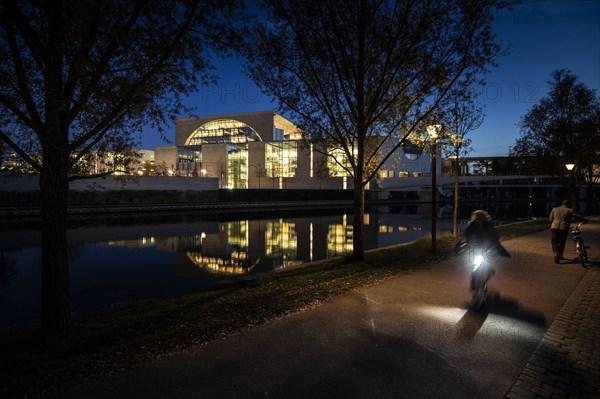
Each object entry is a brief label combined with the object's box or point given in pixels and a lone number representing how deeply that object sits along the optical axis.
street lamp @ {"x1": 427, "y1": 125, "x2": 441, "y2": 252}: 11.09
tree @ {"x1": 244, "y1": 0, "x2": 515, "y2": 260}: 8.95
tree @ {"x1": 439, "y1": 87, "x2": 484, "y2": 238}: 15.40
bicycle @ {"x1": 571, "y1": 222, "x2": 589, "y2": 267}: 9.15
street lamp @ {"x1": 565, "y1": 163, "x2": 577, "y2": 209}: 23.58
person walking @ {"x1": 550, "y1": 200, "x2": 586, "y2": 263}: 9.42
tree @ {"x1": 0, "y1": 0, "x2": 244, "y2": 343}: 4.37
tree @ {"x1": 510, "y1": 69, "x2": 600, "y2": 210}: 23.80
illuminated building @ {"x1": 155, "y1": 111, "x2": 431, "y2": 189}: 73.12
